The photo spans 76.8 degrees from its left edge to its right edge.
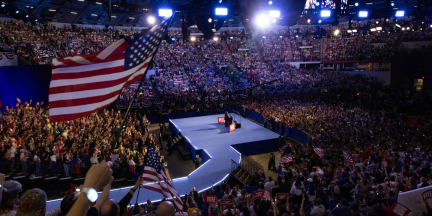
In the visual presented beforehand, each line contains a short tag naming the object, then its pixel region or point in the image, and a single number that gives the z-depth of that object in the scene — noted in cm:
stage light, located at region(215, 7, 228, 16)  1636
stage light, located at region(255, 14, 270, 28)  1866
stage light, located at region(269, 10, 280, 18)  1777
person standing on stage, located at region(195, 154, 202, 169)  1468
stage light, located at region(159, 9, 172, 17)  1604
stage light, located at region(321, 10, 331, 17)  1856
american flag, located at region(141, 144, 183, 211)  610
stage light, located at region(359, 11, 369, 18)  1884
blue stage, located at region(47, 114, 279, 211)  1188
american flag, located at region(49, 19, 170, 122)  426
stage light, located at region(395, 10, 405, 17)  1912
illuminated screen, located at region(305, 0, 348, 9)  1861
